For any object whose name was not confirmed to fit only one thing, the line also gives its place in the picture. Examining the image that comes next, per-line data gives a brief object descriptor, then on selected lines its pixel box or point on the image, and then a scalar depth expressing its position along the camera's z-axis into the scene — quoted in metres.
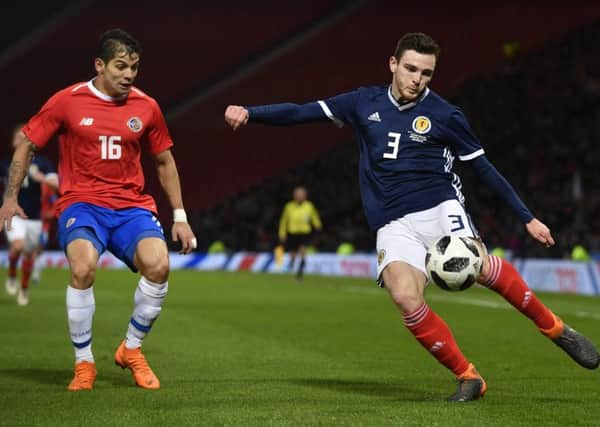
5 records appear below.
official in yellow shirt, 57.41
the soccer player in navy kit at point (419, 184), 13.78
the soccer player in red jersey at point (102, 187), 14.70
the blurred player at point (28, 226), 31.67
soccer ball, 13.48
